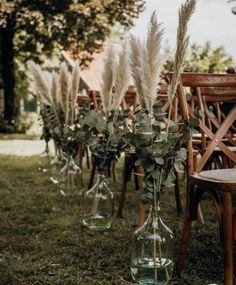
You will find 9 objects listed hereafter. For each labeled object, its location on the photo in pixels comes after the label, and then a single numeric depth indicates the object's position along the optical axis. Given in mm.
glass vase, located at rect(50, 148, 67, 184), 6047
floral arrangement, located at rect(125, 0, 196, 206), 2602
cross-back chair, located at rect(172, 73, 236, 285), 2520
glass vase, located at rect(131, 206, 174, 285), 2762
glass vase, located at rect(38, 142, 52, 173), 7442
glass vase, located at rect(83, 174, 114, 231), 4188
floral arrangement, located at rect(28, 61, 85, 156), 5164
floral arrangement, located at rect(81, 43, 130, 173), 3924
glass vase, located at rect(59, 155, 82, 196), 5578
